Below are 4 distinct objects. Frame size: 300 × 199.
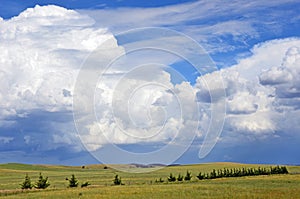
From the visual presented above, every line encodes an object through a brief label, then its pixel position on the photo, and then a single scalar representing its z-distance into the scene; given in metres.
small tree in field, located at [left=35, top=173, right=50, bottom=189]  78.00
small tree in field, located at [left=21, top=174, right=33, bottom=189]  76.56
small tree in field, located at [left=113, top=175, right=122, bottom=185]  81.62
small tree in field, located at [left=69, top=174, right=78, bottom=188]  80.19
